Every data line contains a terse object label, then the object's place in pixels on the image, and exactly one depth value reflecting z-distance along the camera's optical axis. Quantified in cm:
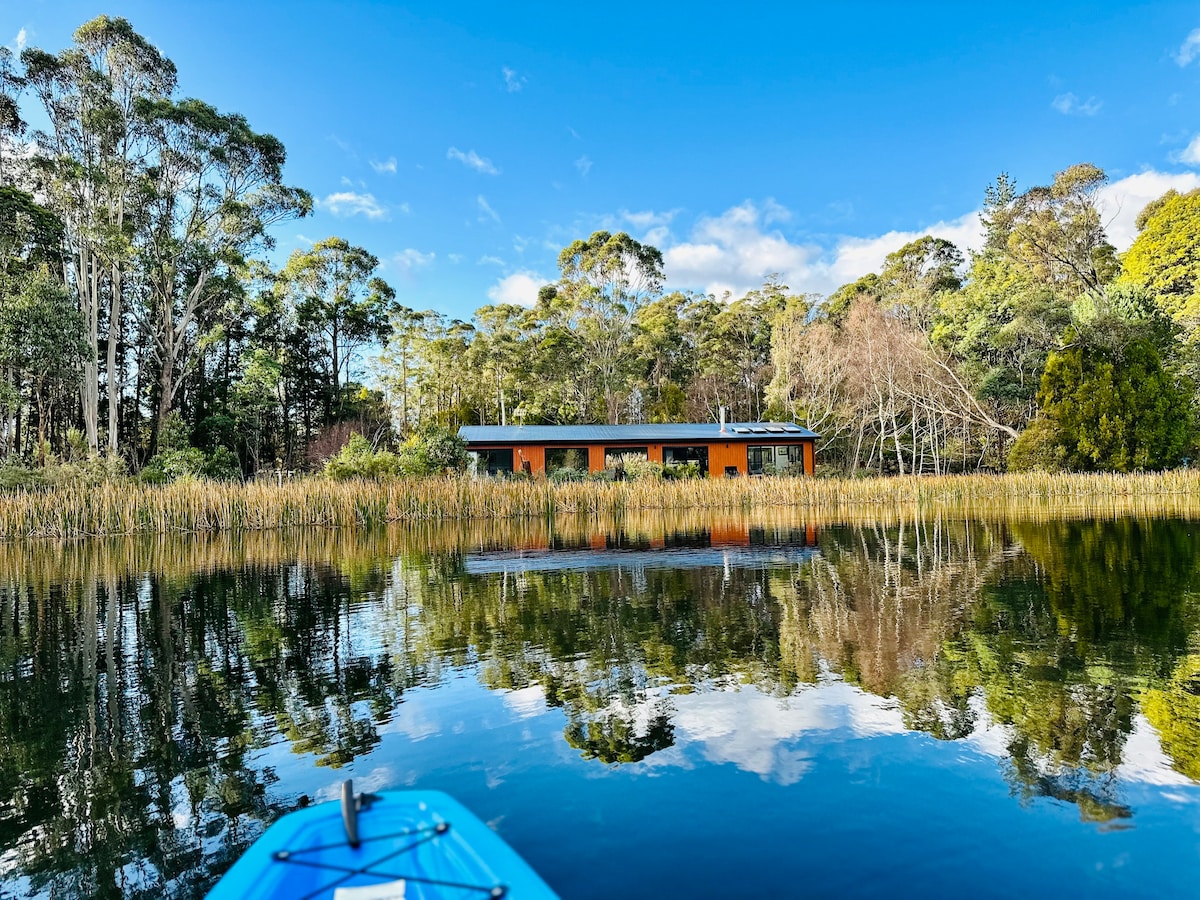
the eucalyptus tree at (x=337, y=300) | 3281
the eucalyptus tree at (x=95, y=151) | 2100
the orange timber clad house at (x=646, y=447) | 2619
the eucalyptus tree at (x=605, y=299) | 3662
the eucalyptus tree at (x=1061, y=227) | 2809
